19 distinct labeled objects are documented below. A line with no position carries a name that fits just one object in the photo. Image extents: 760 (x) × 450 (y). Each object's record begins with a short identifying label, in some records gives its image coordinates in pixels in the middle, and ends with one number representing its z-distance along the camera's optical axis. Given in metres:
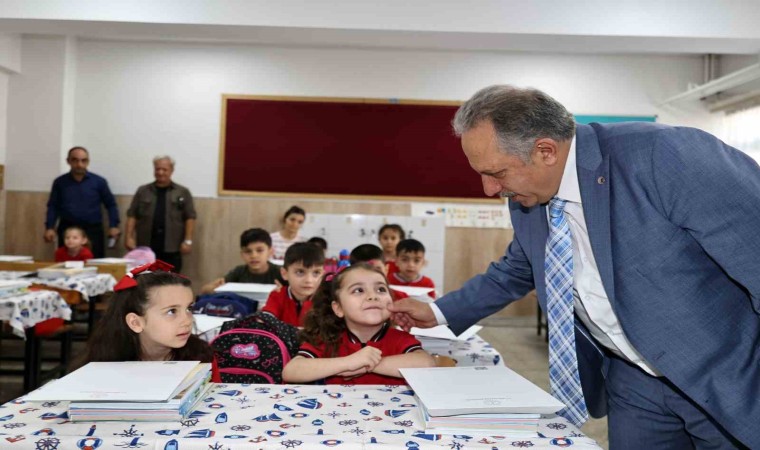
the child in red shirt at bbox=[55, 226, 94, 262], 5.13
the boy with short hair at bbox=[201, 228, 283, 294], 4.15
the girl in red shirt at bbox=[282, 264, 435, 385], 1.82
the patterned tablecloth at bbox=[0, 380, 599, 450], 1.04
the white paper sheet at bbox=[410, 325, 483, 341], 2.40
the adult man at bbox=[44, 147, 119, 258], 6.51
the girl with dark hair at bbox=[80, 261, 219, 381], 1.73
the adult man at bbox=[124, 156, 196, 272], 6.75
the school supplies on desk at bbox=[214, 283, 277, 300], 3.44
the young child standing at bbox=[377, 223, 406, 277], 5.48
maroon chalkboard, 7.18
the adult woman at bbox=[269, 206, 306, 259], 5.94
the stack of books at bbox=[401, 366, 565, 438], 1.13
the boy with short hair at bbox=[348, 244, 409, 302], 3.98
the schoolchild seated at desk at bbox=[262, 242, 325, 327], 2.99
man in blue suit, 1.25
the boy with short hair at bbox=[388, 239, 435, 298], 4.42
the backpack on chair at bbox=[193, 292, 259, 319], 2.94
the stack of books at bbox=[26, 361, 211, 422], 1.10
